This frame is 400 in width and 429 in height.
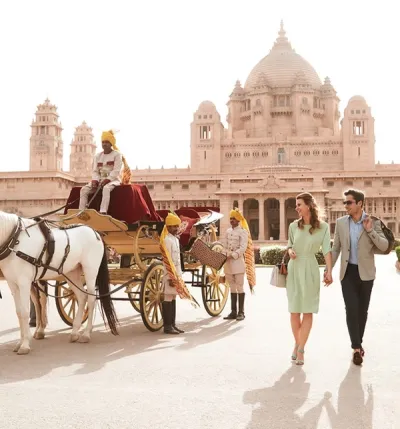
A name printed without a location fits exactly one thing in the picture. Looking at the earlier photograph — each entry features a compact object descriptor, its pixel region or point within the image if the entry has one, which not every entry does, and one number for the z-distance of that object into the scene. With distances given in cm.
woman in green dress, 748
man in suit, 755
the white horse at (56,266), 818
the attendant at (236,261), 1166
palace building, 6606
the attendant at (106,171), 1027
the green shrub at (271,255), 3400
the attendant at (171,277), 1005
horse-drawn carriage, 1008
